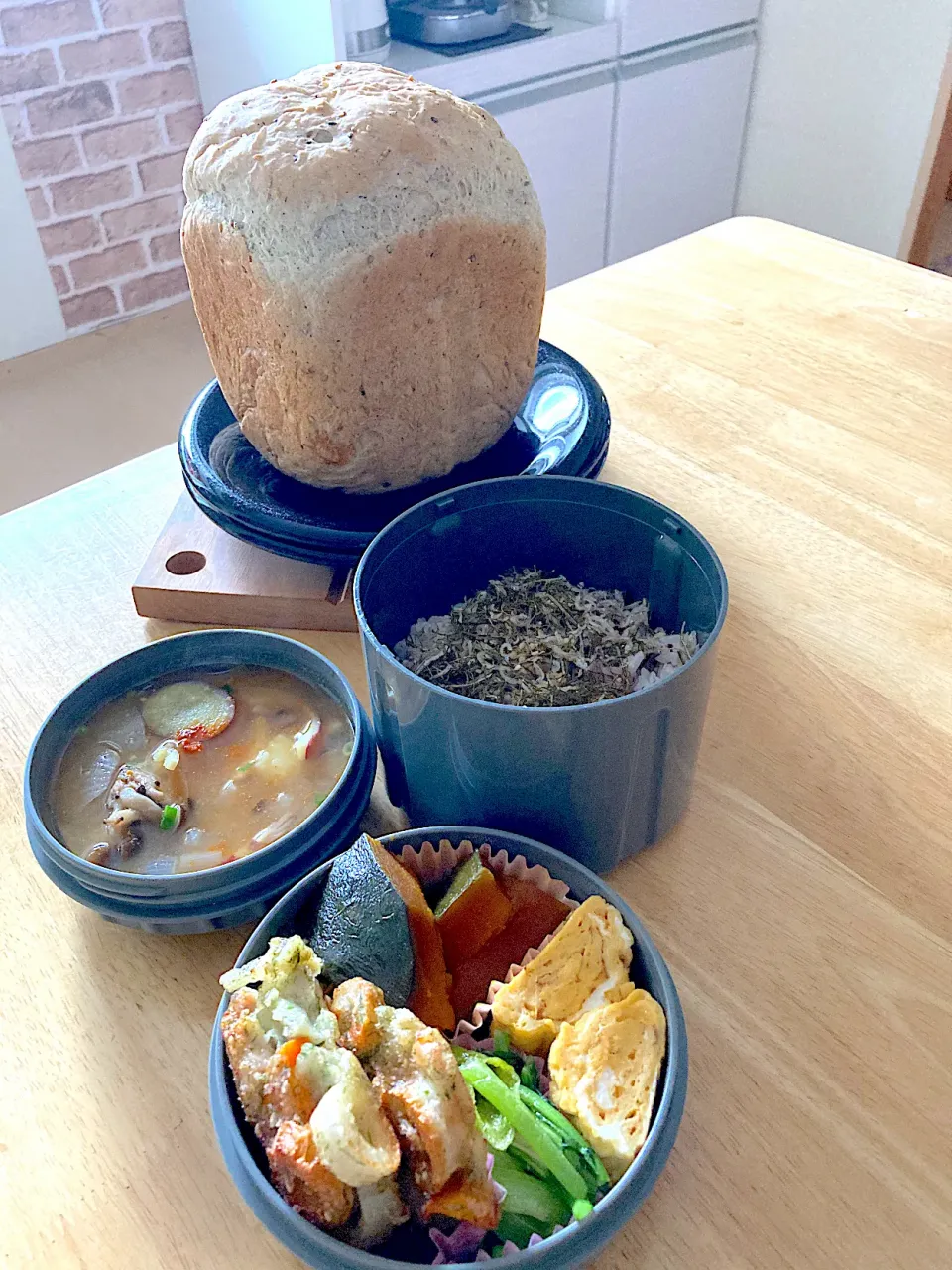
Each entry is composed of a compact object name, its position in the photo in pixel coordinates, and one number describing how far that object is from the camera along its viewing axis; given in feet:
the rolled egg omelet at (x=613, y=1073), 1.37
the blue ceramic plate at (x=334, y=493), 2.38
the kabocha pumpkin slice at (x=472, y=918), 1.66
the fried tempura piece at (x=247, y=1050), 1.36
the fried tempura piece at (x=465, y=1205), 1.28
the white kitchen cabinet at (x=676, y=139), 6.88
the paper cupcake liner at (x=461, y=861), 1.69
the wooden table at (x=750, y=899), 1.47
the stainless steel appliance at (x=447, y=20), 6.00
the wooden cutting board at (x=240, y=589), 2.43
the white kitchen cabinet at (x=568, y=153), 6.29
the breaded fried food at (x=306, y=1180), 1.25
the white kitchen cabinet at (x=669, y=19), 6.45
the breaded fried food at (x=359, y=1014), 1.37
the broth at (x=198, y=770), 1.81
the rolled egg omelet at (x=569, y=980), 1.51
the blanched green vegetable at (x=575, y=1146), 1.35
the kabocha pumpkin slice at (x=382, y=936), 1.53
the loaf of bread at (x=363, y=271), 2.14
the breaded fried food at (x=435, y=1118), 1.27
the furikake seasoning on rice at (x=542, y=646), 1.93
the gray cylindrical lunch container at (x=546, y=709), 1.67
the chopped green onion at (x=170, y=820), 1.83
